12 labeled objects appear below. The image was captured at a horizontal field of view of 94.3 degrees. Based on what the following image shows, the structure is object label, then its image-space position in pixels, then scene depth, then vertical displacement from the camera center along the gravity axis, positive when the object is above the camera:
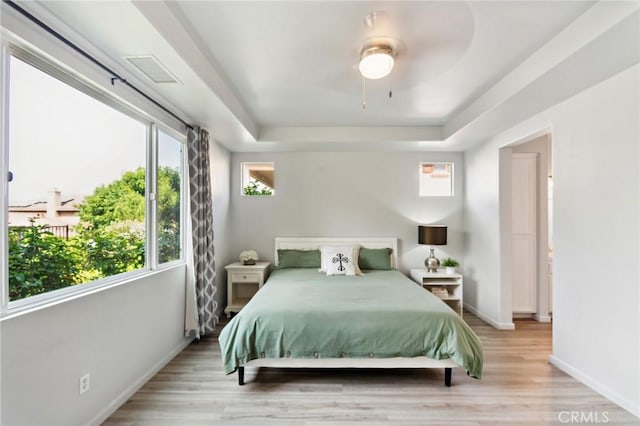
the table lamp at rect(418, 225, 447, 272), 4.02 -0.35
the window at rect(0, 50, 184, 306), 1.50 +0.17
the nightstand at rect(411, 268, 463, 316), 3.86 -0.93
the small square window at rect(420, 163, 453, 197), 4.52 +0.51
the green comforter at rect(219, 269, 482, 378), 2.25 -0.94
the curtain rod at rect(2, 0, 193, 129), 1.42 +0.94
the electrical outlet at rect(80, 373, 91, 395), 1.77 -1.04
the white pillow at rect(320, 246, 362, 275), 3.71 -0.62
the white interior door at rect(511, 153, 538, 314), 3.81 -0.12
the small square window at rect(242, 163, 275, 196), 4.52 +0.50
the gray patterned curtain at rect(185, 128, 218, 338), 3.09 -0.42
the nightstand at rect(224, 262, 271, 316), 3.92 -0.87
